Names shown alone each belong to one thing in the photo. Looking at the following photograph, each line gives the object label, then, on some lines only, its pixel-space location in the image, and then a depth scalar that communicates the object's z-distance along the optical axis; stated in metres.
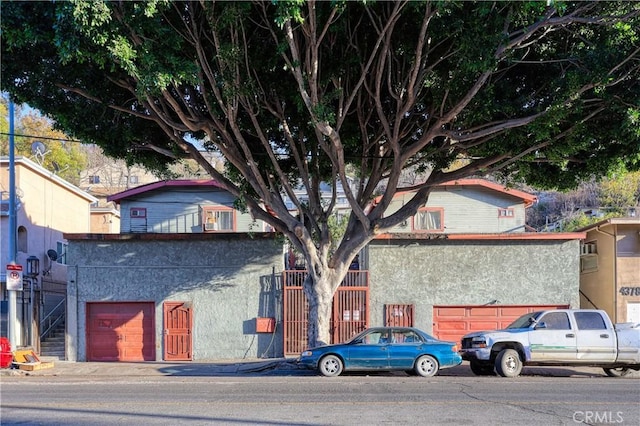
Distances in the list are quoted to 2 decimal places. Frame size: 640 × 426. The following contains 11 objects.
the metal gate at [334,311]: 21.28
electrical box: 21.41
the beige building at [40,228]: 23.30
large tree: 12.62
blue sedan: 15.88
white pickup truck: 15.91
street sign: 18.78
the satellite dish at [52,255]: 25.95
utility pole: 19.23
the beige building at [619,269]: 23.47
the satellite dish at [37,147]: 26.22
